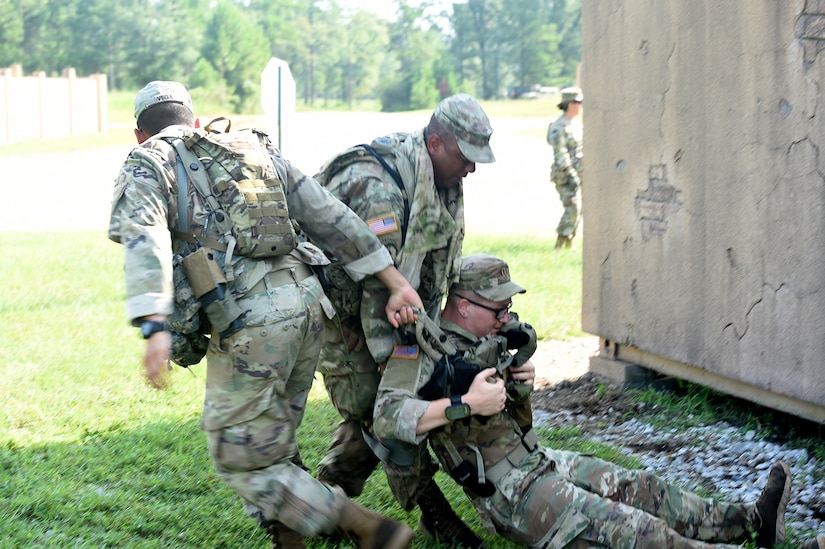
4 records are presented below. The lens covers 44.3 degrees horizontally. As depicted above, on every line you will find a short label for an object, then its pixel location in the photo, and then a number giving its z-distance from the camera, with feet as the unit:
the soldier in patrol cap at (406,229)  13.01
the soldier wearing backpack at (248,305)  11.60
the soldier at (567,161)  40.40
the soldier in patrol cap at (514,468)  11.64
